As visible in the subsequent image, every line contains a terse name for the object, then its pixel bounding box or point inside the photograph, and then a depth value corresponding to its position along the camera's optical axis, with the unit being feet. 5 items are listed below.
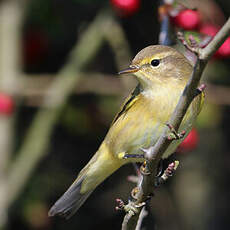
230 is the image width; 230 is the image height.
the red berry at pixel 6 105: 31.71
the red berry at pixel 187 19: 24.14
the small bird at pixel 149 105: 20.38
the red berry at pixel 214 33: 26.04
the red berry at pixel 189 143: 28.36
